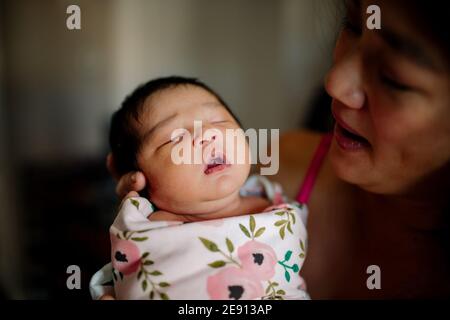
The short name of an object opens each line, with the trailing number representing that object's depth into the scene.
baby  0.63
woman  0.61
